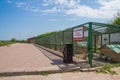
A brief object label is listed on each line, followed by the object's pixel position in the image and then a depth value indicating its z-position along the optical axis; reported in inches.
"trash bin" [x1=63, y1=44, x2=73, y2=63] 185.4
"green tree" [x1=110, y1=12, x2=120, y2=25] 503.0
